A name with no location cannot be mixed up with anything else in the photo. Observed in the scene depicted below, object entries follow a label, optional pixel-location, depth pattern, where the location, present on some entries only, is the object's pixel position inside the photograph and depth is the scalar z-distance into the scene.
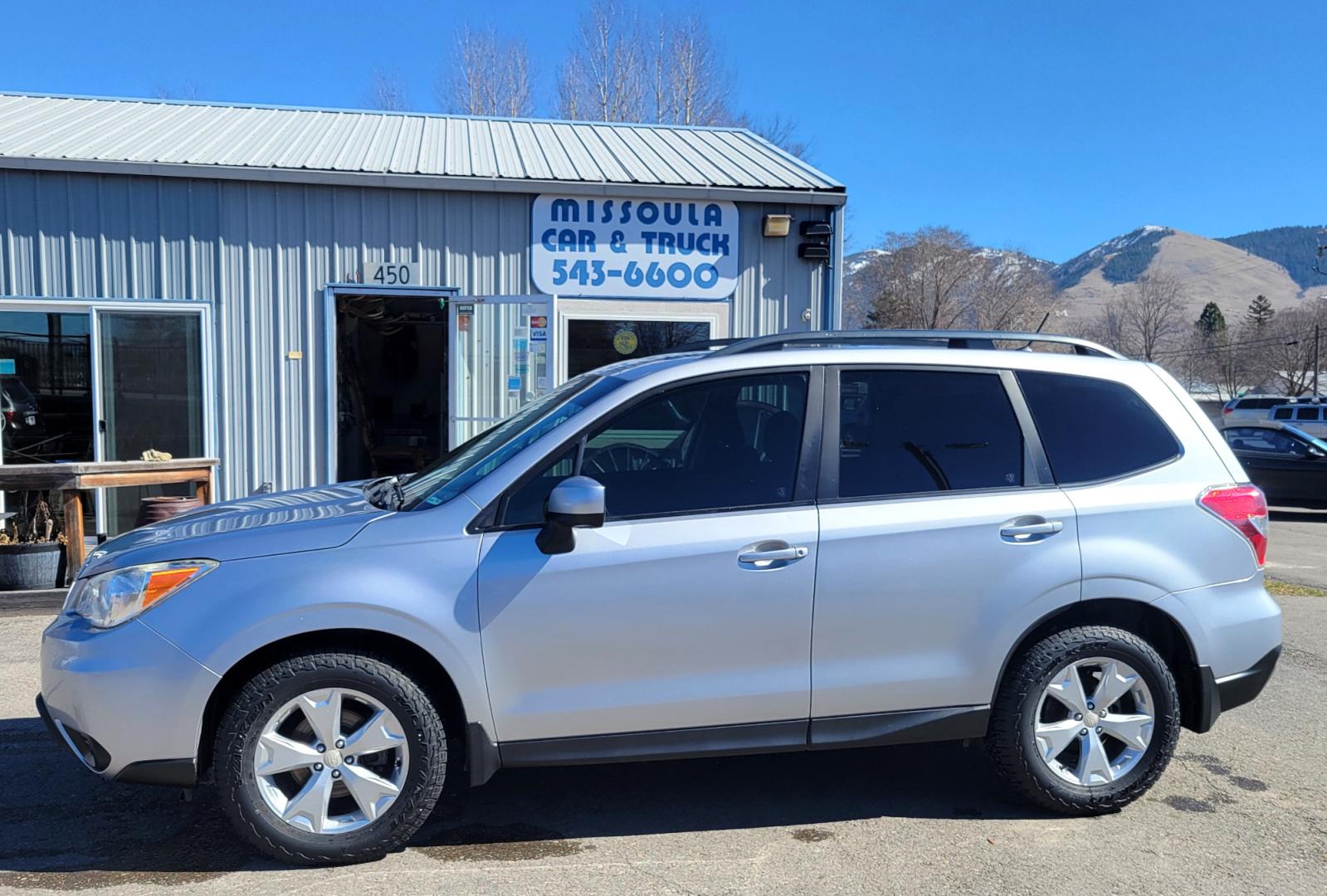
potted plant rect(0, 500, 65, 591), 7.11
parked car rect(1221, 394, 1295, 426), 36.53
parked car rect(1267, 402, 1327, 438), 31.58
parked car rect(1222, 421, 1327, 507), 14.87
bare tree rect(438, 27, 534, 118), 32.34
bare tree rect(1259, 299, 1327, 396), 69.69
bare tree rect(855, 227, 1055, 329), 60.16
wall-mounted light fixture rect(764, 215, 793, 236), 9.77
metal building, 9.05
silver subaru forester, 3.25
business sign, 9.67
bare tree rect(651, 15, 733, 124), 32.31
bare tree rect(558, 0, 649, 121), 32.06
